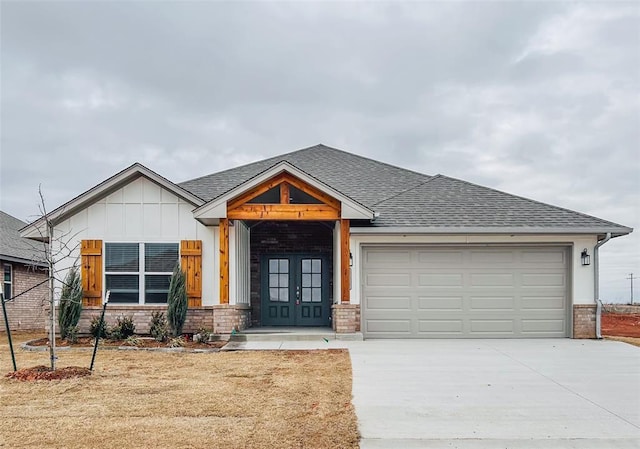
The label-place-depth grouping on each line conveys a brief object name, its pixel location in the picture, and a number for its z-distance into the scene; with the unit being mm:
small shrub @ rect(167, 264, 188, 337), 13766
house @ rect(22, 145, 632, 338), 13531
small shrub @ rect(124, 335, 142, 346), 12945
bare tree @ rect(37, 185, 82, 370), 14433
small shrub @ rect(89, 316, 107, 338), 14000
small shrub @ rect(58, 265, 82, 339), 13672
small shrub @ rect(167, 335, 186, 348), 12750
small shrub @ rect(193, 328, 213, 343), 13393
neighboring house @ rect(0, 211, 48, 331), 19484
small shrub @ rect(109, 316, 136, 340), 13781
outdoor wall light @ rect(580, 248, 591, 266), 13953
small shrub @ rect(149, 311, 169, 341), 13402
